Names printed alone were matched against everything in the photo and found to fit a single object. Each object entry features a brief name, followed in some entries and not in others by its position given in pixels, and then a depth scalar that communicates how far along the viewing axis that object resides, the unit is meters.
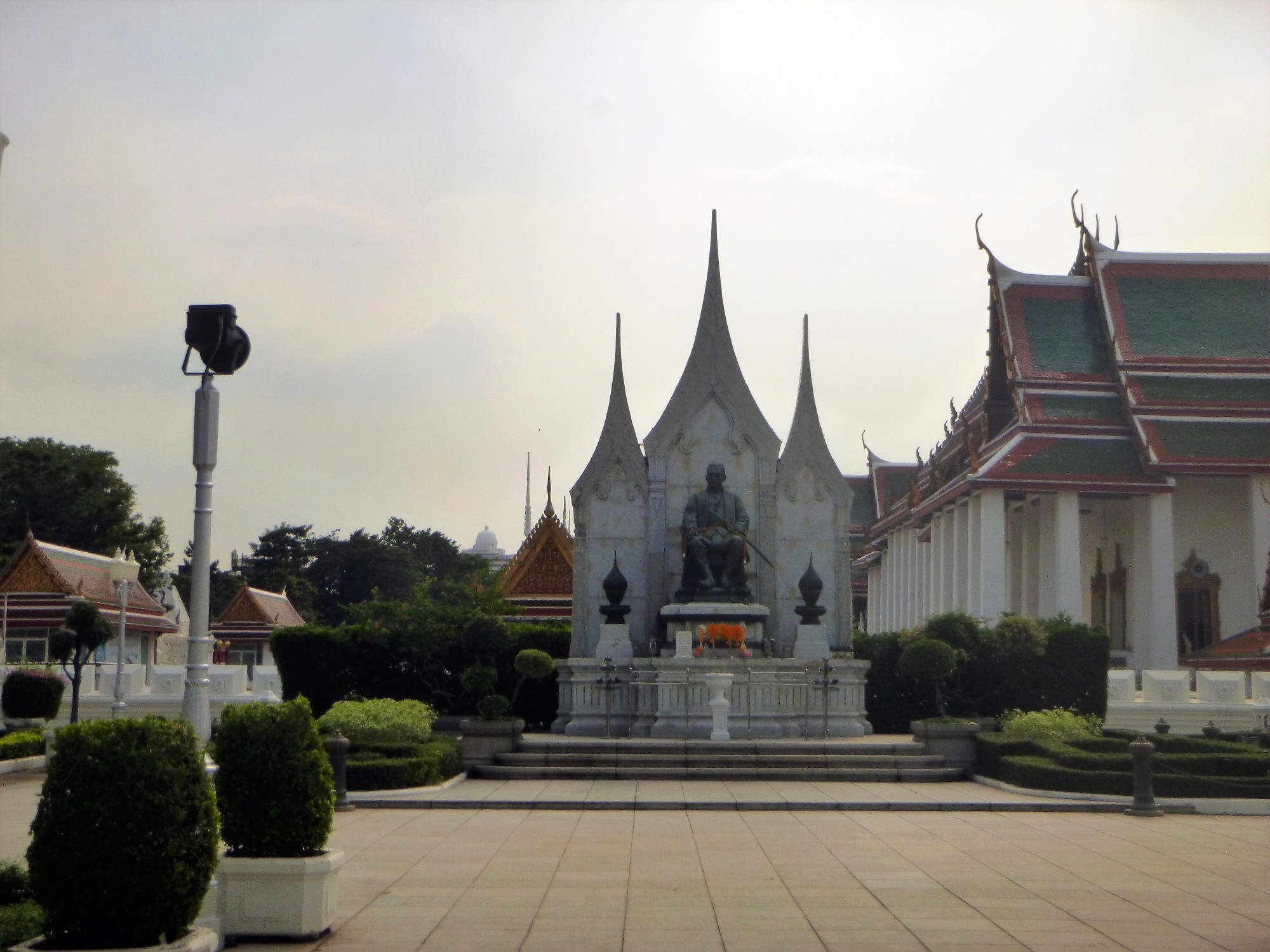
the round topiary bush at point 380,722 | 20.27
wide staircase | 19.59
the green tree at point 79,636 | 25.41
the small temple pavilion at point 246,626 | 53.09
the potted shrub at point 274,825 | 8.65
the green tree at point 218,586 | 72.75
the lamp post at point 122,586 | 23.98
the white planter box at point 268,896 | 8.63
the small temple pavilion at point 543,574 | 40.22
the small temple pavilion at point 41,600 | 42.59
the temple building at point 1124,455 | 40.75
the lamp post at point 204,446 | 9.61
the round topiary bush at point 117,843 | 6.85
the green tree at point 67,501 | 62.78
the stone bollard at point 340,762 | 15.73
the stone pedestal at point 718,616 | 25.28
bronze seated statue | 26.06
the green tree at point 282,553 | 82.69
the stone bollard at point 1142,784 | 16.14
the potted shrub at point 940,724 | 20.56
